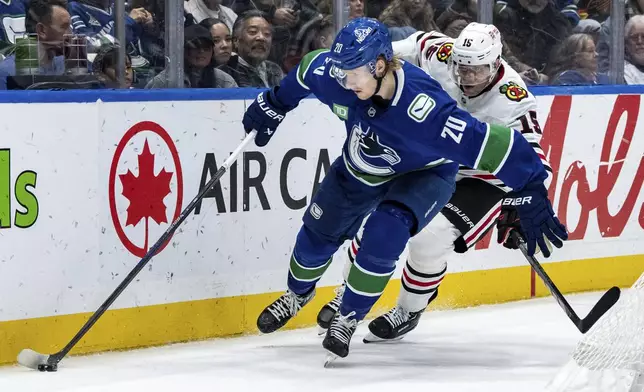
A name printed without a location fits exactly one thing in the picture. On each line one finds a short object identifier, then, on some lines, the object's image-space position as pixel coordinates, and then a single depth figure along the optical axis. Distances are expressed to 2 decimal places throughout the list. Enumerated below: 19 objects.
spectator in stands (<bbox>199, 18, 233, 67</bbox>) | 10.56
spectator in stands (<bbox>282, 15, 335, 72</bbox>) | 11.08
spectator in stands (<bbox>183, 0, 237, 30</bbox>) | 10.37
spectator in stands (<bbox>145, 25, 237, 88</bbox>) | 10.37
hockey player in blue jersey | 8.70
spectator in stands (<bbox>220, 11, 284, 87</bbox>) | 10.70
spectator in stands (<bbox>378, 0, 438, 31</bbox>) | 11.67
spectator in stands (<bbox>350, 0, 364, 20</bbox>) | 11.45
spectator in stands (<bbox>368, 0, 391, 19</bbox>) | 11.58
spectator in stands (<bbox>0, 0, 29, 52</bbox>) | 9.09
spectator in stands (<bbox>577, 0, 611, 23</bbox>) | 12.99
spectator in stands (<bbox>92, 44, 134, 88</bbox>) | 9.74
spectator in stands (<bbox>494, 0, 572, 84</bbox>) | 12.52
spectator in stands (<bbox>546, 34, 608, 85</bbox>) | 12.78
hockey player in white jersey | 9.84
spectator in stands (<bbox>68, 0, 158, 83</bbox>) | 9.61
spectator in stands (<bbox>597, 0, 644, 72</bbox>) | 13.09
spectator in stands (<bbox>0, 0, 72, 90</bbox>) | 9.20
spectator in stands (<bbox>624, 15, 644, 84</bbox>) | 13.20
